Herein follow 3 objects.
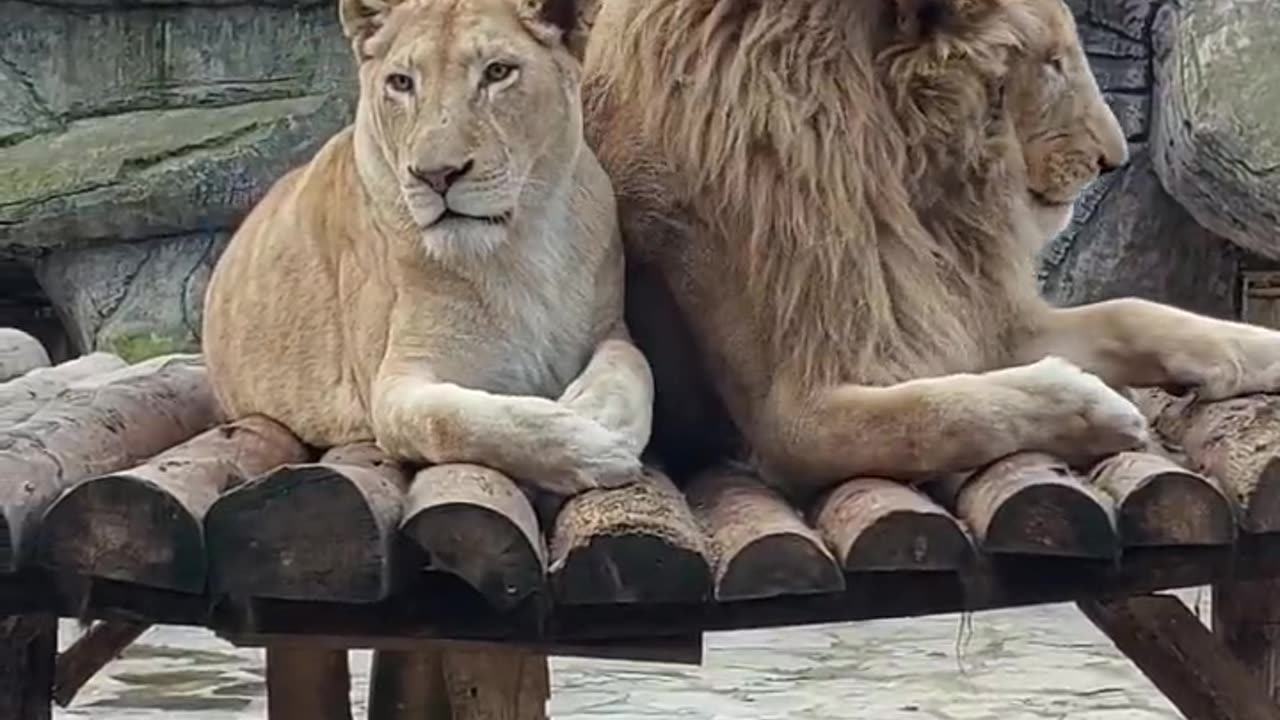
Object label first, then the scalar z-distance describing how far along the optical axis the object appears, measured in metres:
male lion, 5.14
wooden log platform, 4.16
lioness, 4.76
